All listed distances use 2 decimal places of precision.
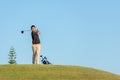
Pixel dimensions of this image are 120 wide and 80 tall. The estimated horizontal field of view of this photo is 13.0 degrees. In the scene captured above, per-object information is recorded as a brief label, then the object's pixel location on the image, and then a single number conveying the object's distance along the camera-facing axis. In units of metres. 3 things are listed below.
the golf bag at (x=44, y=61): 46.72
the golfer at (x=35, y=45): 43.09
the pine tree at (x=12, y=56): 120.87
